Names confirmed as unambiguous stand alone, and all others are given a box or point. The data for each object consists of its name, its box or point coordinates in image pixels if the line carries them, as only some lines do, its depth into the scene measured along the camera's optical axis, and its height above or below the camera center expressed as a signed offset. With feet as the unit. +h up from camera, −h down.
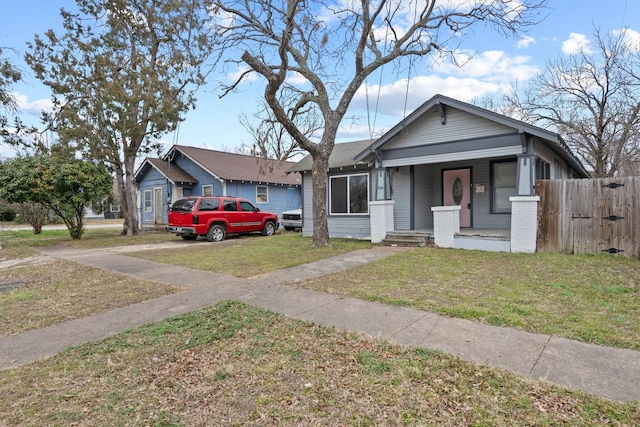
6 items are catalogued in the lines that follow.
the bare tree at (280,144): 108.68 +20.69
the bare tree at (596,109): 58.13 +17.46
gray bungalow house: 30.32 +3.72
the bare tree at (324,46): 33.27 +16.06
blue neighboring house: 64.18 +5.03
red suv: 43.68 -1.34
